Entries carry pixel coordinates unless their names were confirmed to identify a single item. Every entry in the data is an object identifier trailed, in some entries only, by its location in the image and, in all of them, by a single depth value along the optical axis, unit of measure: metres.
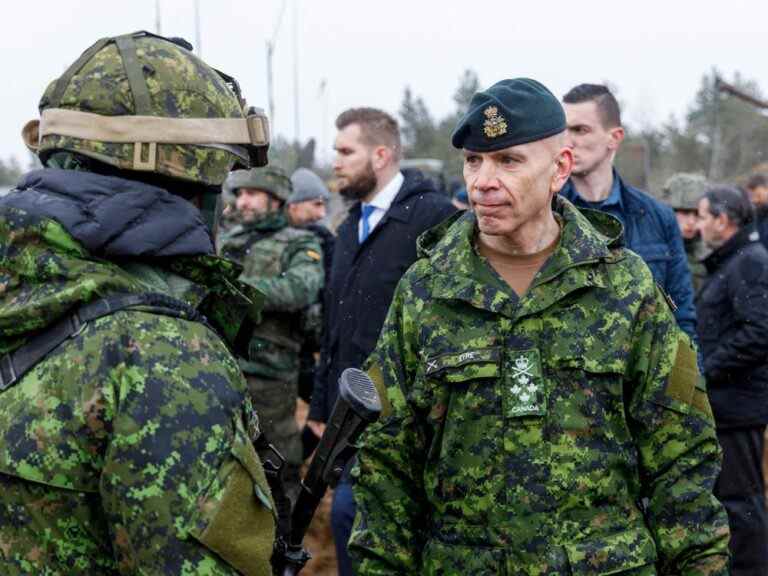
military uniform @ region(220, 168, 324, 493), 5.40
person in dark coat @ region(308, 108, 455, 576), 4.29
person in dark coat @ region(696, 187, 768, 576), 4.77
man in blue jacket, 3.99
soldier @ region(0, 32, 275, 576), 1.56
